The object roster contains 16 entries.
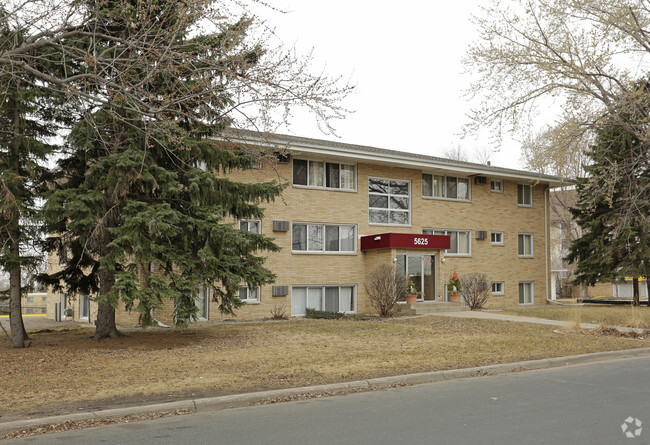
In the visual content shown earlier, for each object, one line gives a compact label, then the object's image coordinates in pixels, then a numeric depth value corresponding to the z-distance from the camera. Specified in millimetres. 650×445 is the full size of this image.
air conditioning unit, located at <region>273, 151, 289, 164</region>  22508
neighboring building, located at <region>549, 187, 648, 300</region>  46094
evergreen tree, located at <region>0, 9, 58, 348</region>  12445
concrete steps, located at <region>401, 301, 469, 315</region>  22266
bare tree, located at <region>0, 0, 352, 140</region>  8961
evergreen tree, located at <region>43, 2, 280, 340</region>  12281
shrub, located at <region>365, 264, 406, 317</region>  20797
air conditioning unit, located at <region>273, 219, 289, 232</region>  22422
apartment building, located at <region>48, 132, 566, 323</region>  22781
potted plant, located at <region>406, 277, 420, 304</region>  22594
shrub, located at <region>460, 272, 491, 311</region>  24062
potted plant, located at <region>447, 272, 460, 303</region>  24484
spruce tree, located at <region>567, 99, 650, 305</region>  26766
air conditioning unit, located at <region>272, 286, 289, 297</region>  22203
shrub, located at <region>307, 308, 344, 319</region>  21578
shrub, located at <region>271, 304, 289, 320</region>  21219
